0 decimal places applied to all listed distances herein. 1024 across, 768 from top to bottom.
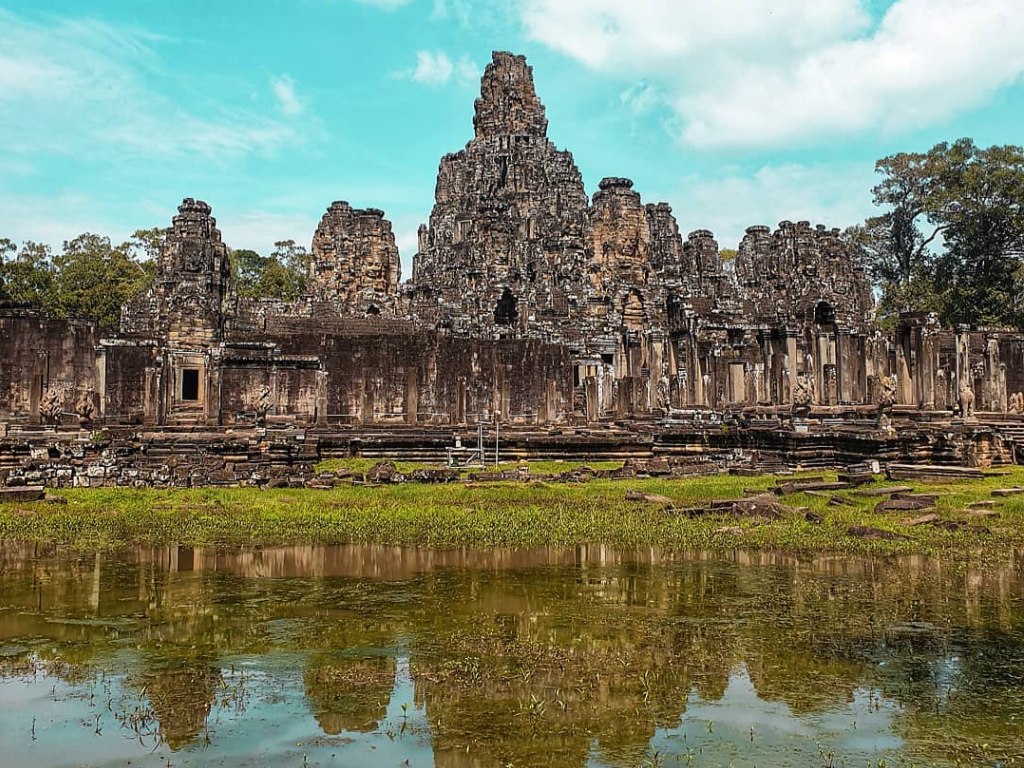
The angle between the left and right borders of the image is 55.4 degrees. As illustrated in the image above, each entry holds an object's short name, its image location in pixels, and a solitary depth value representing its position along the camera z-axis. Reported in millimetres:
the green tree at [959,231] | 52406
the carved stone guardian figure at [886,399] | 23833
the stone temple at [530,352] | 24188
